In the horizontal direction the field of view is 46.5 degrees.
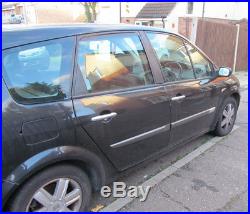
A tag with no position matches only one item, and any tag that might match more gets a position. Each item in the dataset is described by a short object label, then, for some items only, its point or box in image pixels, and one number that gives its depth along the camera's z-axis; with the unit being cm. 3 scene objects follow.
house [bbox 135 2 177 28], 1756
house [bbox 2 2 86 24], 2375
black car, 207
